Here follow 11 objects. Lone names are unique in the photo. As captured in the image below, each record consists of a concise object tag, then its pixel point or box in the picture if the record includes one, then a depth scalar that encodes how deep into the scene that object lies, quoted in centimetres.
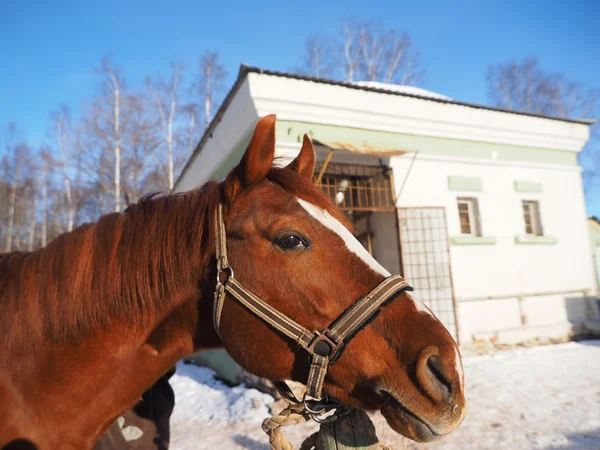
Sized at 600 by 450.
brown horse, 117
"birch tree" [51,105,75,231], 1575
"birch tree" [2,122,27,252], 1655
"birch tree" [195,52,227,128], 1617
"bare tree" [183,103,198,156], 1633
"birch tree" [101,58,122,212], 1386
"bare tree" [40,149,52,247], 1655
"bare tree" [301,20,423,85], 1596
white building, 631
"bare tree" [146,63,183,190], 1491
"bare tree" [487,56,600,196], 1922
